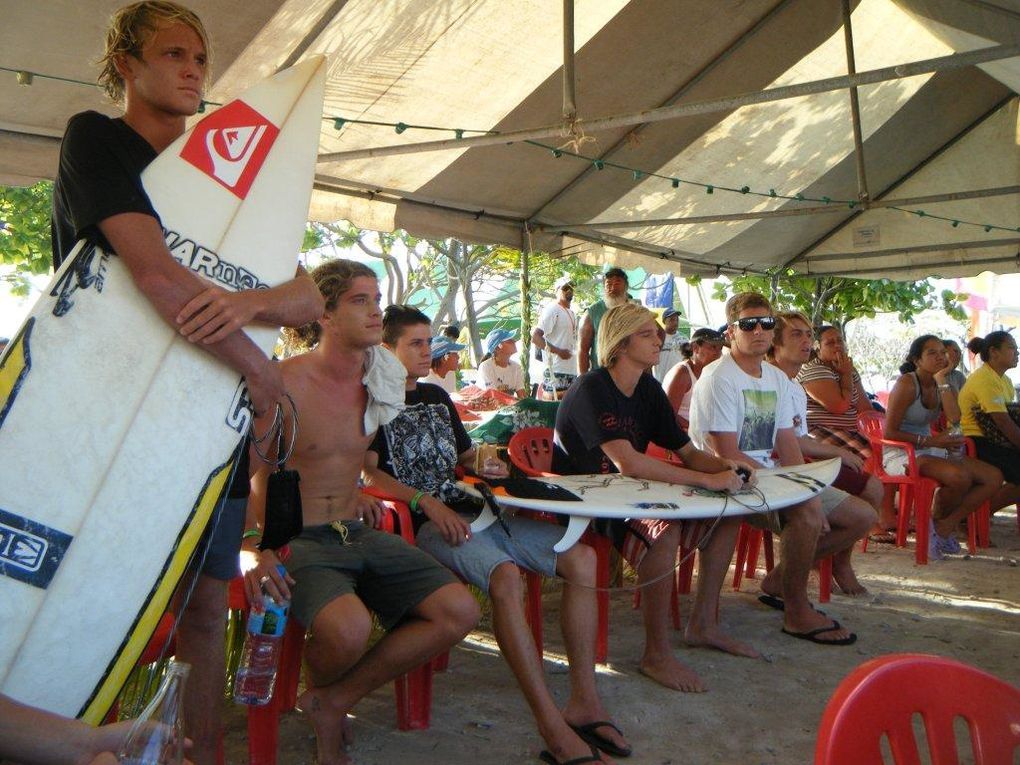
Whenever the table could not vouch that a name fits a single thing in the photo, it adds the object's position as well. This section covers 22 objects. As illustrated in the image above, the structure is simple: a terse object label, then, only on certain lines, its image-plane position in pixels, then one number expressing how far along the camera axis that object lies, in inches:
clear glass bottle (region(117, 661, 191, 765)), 44.1
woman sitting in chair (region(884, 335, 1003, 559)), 230.1
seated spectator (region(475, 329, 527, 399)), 405.7
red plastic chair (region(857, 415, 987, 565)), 219.5
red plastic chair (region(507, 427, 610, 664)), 138.3
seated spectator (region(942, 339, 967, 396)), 320.8
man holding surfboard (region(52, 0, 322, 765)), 75.3
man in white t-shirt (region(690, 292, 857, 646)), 160.9
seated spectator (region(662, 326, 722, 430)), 263.6
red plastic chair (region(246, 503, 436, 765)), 98.1
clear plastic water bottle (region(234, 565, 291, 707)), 93.0
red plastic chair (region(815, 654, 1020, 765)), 45.4
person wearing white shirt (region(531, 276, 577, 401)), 377.6
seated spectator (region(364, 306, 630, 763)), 109.7
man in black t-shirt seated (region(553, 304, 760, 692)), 137.2
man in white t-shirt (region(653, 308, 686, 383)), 335.9
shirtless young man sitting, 100.3
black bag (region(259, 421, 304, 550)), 96.7
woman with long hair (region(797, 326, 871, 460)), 219.3
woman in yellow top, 244.8
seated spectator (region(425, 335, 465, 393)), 281.2
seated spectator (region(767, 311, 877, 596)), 173.9
